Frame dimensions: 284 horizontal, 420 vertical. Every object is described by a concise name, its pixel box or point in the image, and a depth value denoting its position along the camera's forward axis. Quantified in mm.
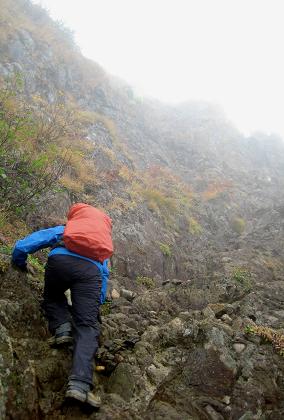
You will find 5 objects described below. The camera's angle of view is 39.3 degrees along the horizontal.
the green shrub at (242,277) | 9234
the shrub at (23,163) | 7223
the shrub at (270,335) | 4672
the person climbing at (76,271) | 4176
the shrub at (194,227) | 13834
